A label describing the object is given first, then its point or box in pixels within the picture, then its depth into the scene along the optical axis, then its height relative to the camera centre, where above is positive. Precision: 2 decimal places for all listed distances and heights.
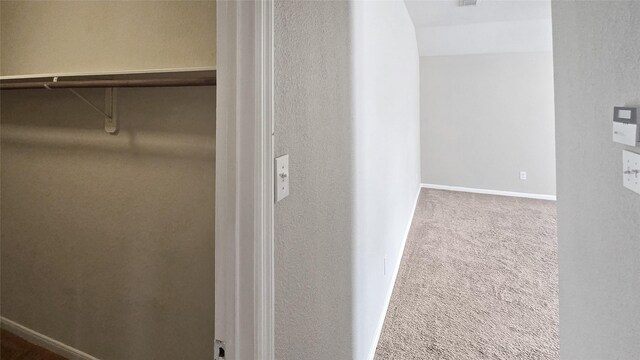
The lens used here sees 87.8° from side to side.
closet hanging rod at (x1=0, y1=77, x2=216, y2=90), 1.25 +0.45
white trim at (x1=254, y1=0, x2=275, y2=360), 0.67 +0.01
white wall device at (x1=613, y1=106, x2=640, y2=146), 0.80 +0.14
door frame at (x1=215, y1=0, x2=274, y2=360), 0.66 +0.03
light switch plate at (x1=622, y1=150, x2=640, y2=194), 0.82 +0.03
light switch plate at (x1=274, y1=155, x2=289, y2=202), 0.76 +0.02
